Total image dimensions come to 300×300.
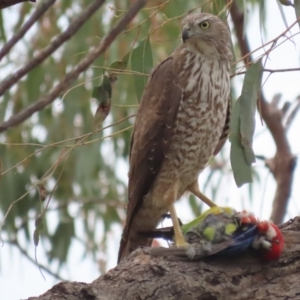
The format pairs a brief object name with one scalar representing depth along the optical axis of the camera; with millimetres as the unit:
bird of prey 8125
